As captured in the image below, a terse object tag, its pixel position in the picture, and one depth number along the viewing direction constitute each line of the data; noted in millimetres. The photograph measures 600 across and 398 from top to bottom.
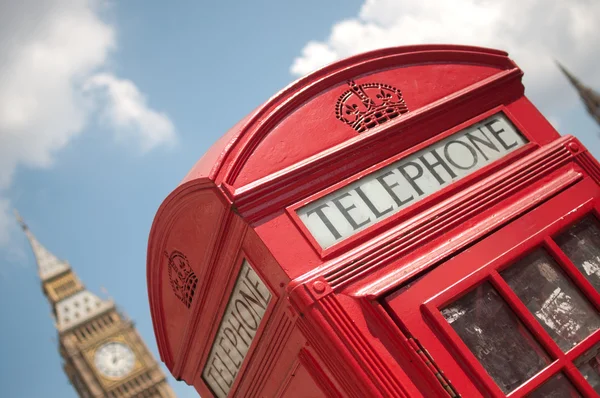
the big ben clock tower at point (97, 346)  60938
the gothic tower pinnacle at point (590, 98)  60625
